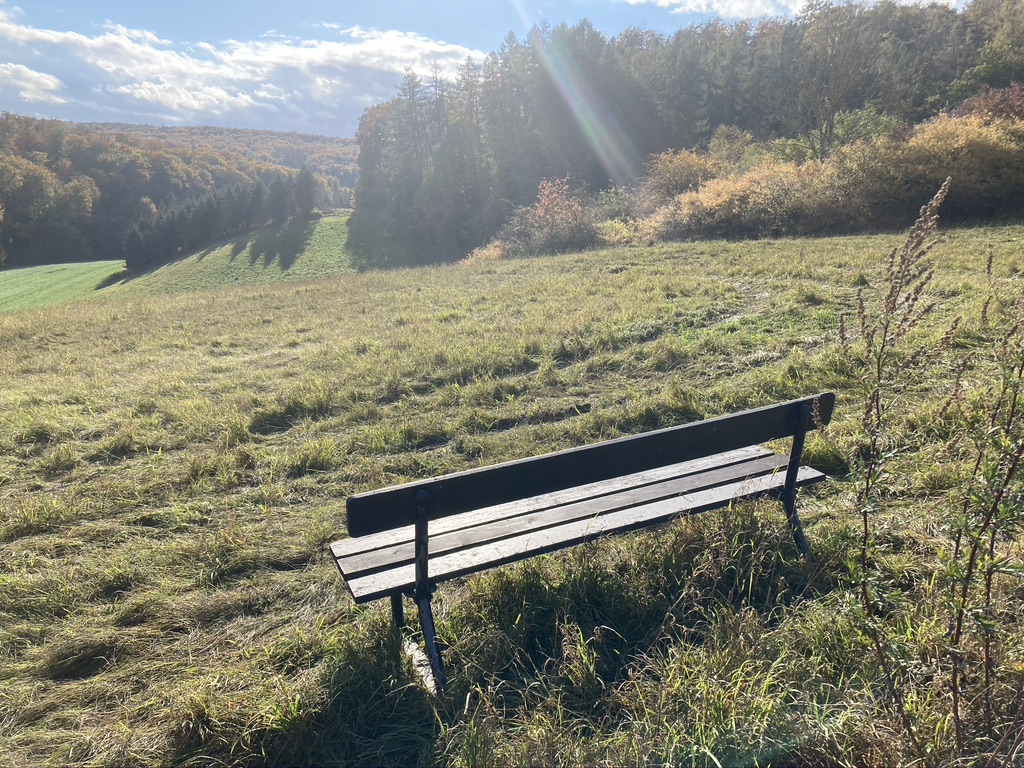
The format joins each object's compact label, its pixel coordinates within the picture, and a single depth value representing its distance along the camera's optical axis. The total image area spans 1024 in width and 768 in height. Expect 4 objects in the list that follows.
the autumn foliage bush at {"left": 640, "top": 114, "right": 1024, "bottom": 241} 15.87
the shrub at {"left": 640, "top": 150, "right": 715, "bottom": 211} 27.03
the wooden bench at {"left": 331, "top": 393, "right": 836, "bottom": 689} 2.53
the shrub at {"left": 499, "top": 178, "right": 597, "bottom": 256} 24.42
